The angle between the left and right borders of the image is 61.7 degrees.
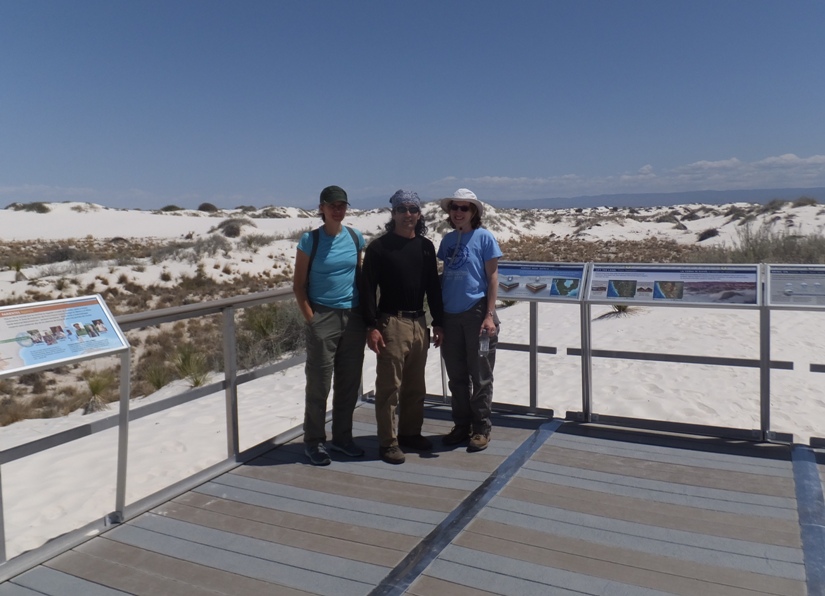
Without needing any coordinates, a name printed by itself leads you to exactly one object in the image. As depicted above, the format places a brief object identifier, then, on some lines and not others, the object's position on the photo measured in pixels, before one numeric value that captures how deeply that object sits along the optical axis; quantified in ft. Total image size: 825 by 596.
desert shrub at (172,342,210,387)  32.50
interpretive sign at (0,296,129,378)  10.80
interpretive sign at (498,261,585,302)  18.76
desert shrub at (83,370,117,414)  31.19
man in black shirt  15.37
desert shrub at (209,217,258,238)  131.33
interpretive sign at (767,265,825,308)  16.08
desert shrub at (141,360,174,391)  33.86
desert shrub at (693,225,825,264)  50.06
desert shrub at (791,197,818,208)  124.89
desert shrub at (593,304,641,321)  42.73
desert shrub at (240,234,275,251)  99.61
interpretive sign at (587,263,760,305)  17.01
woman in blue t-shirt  16.07
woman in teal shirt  15.19
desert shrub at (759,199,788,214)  126.41
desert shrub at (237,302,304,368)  36.88
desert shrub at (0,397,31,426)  29.77
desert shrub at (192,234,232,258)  91.35
